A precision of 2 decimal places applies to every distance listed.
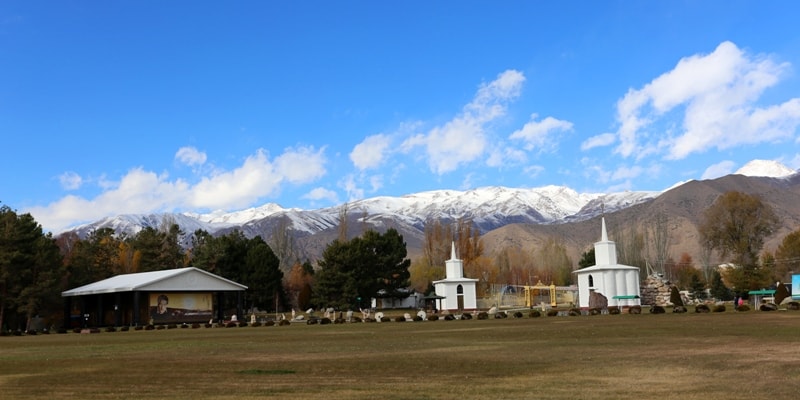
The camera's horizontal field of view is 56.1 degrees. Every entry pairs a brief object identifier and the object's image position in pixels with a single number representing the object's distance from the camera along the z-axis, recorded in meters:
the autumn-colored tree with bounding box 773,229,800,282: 80.50
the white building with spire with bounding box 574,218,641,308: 63.59
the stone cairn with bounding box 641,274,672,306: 66.19
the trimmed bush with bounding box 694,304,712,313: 44.38
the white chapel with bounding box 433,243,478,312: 74.00
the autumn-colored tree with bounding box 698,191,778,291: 68.38
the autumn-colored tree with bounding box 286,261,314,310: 91.81
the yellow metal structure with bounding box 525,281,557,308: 75.56
